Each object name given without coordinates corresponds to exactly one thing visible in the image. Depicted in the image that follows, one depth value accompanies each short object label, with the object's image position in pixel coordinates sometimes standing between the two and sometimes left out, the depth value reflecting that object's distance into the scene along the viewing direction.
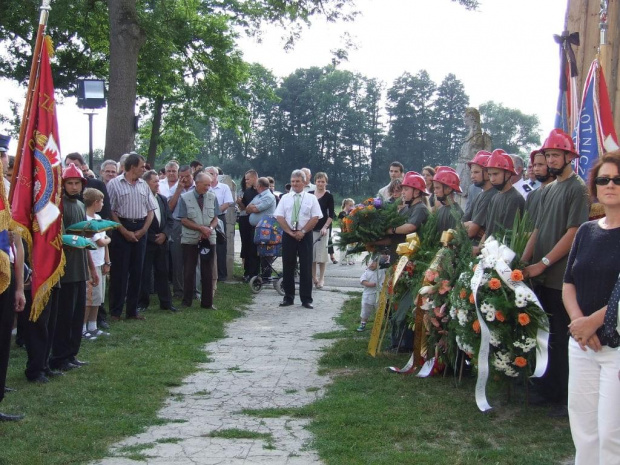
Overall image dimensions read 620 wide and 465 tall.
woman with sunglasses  4.33
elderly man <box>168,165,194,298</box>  13.80
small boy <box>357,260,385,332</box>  10.75
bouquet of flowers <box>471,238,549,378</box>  6.66
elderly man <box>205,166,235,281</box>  15.66
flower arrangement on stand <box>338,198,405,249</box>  9.78
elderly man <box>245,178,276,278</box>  16.23
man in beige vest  13.15
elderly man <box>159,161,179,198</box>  14.73
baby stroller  15.05
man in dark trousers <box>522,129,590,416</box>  6.82
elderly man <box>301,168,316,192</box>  14.74
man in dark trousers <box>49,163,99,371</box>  8.37
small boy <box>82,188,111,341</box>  10.05
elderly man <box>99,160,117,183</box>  12.38
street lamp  17.36
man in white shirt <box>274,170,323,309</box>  13.99
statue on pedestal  15.98
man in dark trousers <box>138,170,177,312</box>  12.56
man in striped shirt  11.62
